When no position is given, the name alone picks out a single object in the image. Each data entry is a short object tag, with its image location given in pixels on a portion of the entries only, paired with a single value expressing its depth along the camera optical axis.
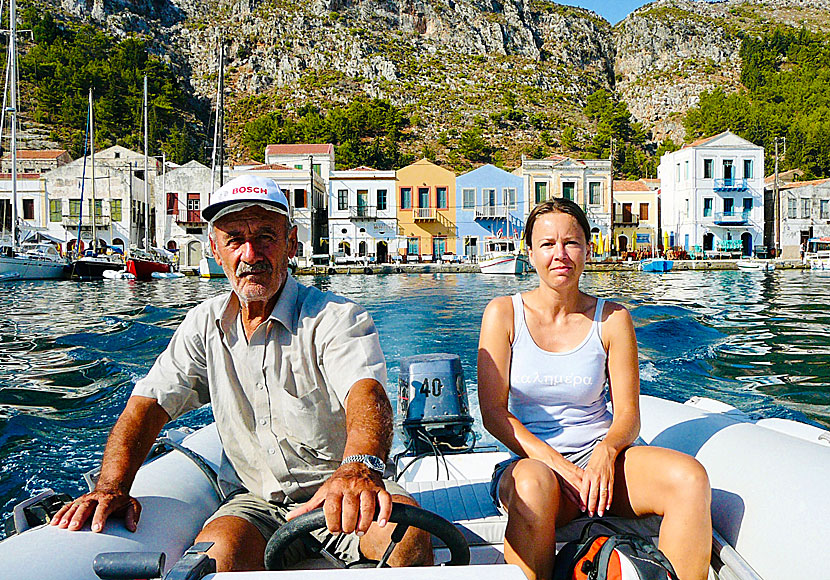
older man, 1.88
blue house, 39.03
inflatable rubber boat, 1.56
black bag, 1.66
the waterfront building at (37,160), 44.56
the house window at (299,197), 36.31
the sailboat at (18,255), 23.89
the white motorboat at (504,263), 29.42
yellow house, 38.44
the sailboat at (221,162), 22.71
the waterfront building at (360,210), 38.12
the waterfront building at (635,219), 42.62
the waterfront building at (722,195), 39.56
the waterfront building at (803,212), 40.34
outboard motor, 3.40
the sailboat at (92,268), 26.47
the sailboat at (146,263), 26.73
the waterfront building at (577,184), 39.22
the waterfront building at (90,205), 36.81
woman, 2.01
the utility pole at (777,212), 39.41
